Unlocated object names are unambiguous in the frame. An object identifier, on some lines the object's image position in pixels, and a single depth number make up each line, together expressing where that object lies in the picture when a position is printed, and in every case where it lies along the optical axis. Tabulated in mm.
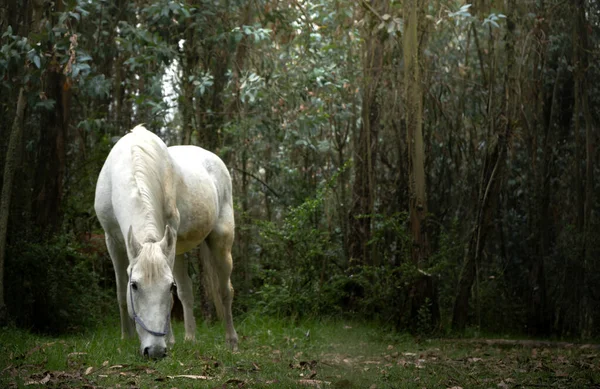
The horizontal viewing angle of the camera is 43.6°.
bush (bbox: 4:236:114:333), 8578
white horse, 5652
